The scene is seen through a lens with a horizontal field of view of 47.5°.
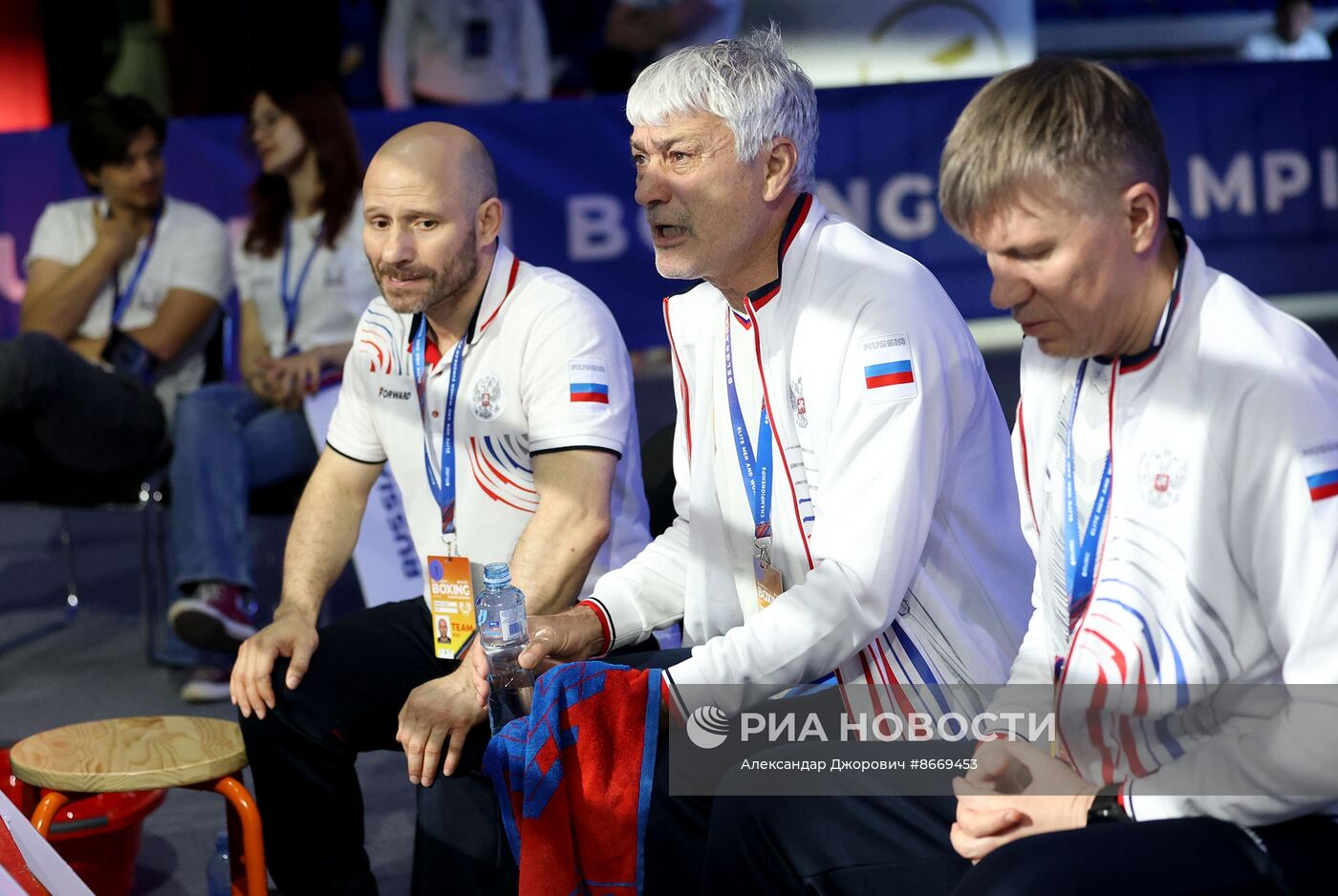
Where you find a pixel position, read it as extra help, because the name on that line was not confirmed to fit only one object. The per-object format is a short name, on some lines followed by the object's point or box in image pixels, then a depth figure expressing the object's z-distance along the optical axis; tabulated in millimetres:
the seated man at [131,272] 4652
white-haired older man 2109
